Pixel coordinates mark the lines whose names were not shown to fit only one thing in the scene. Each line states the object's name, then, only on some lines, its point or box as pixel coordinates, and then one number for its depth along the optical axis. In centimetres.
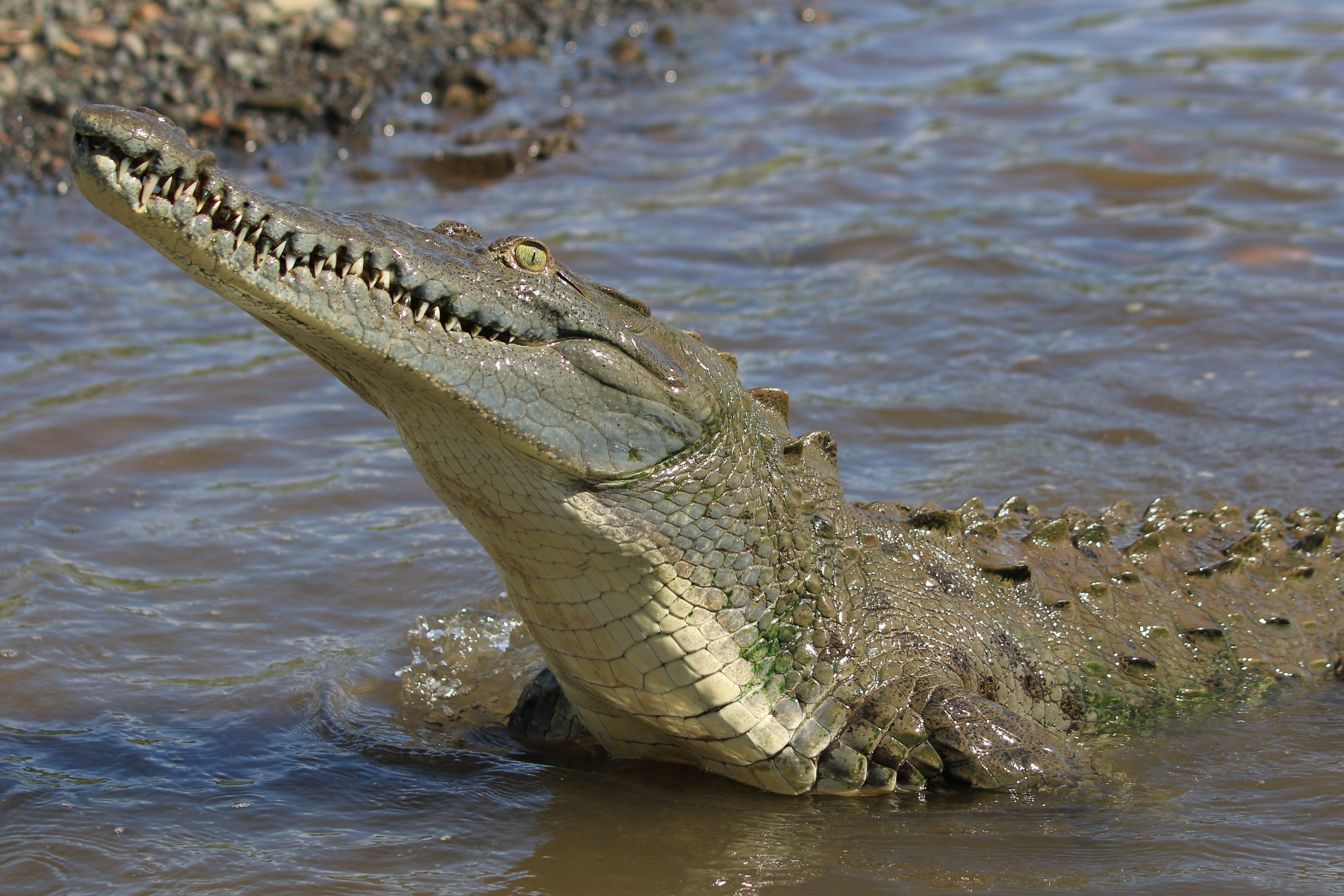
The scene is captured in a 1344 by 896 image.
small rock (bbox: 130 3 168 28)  1068
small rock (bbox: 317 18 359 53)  1136
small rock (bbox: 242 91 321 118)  1037
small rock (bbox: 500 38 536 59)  1297
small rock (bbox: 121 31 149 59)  1021
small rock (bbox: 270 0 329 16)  1163
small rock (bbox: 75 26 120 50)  1012
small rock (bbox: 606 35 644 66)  1322
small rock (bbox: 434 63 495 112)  1150
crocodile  284
